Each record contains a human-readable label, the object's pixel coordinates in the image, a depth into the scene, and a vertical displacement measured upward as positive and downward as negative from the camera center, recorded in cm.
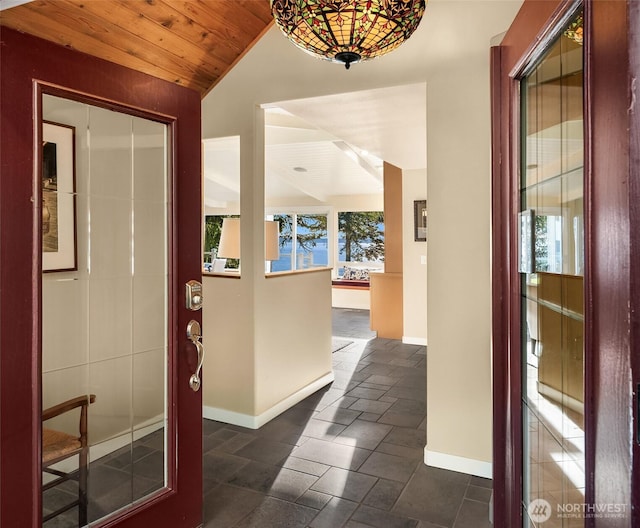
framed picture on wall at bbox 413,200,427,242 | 622 +60
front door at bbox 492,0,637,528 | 76 -1
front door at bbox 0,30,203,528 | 144 -10
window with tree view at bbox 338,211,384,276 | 1073 +63
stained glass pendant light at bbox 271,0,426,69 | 154 +83
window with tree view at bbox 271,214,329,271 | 1123 +64
